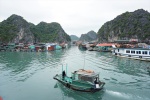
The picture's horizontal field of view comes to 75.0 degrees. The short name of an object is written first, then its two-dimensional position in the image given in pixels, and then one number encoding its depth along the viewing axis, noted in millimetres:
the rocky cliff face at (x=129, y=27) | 82953
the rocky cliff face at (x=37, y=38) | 117264
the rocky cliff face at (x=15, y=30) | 90156
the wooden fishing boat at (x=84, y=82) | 13391
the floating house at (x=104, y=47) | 53994
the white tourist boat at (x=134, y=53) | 29721
